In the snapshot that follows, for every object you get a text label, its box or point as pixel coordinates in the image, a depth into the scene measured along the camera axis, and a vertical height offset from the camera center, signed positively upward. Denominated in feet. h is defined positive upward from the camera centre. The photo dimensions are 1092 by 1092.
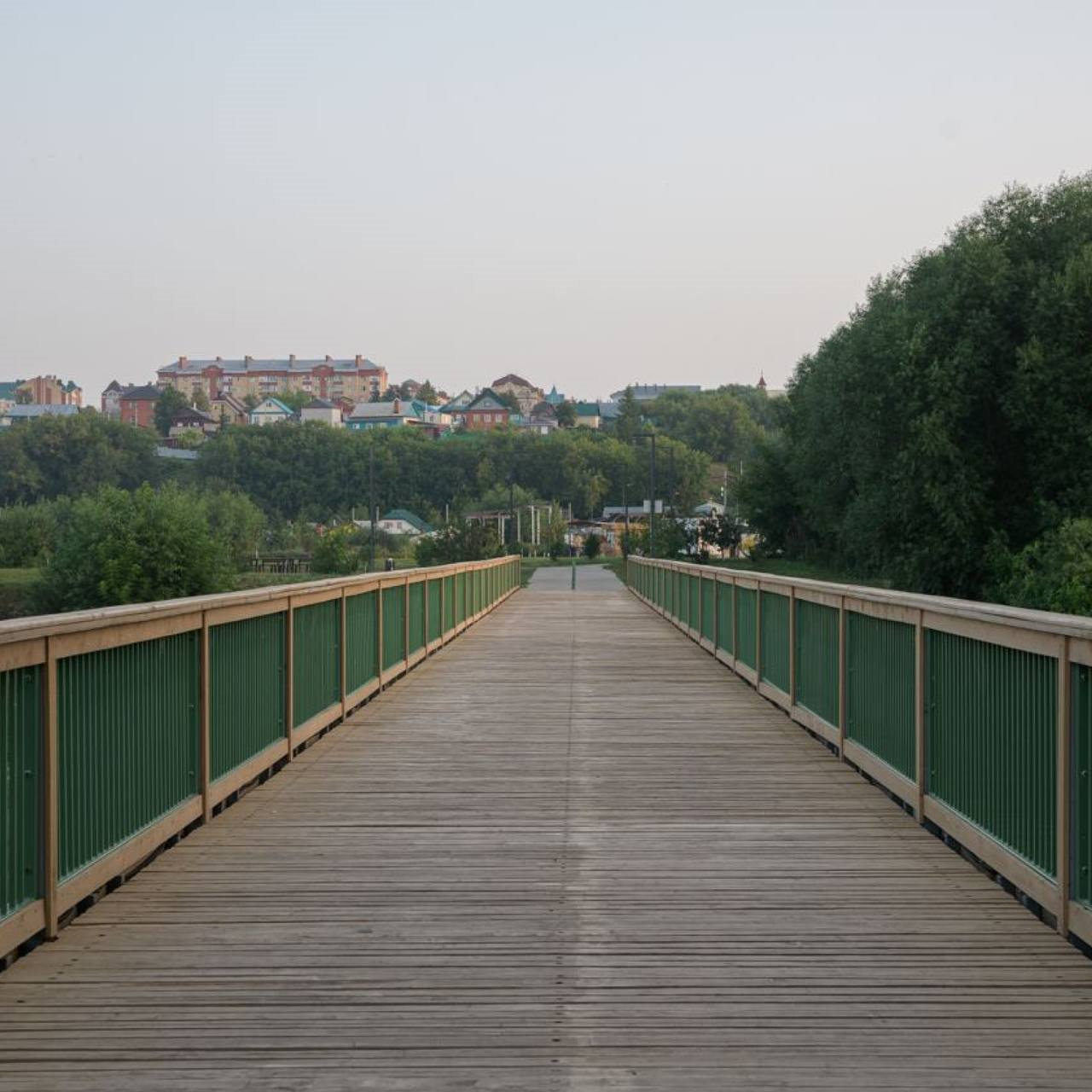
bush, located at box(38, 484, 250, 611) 280.72 -8.18
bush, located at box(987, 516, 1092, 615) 115.24 -5.18
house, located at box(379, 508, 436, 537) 522.88 -4.21
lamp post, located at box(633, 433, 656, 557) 202.37 -1.29
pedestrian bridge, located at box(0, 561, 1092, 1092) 14.10 -4.89
